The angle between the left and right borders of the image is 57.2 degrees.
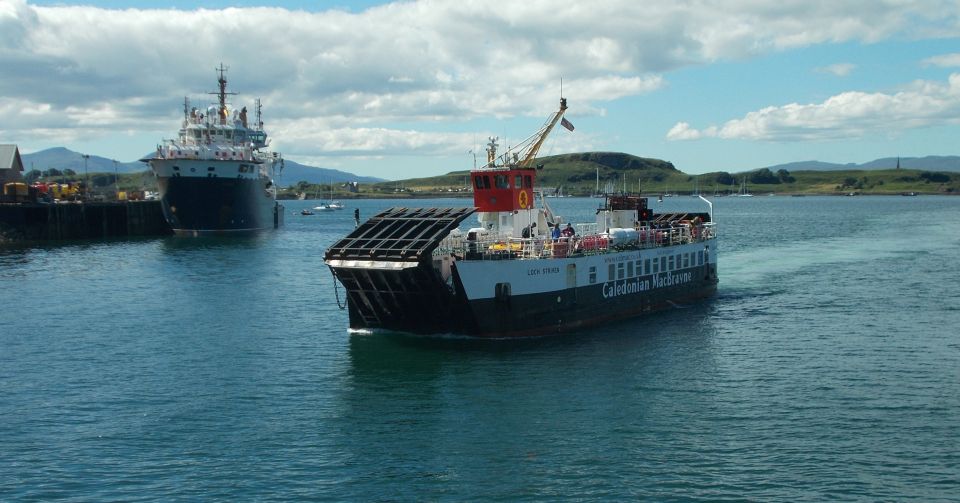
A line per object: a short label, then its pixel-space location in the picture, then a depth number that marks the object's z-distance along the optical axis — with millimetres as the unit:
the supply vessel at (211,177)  117500
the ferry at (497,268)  42062
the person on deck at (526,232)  50347
